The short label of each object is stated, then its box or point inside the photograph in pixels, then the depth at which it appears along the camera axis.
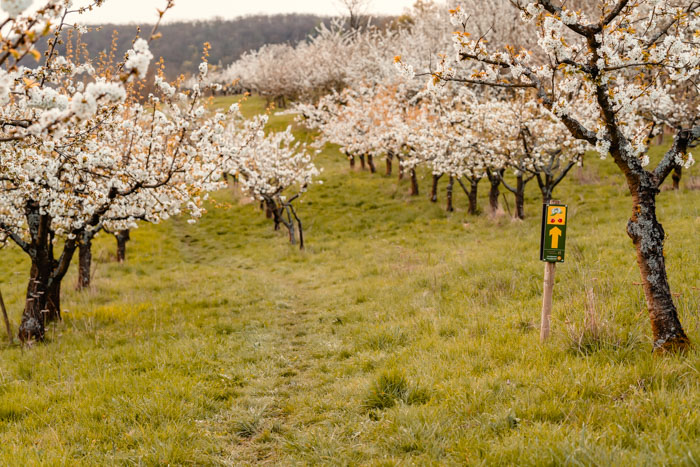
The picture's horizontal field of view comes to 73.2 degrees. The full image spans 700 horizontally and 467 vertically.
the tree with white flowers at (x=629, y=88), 5.85
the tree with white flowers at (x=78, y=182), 8.02
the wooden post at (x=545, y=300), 6.78
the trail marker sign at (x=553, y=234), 6.68
